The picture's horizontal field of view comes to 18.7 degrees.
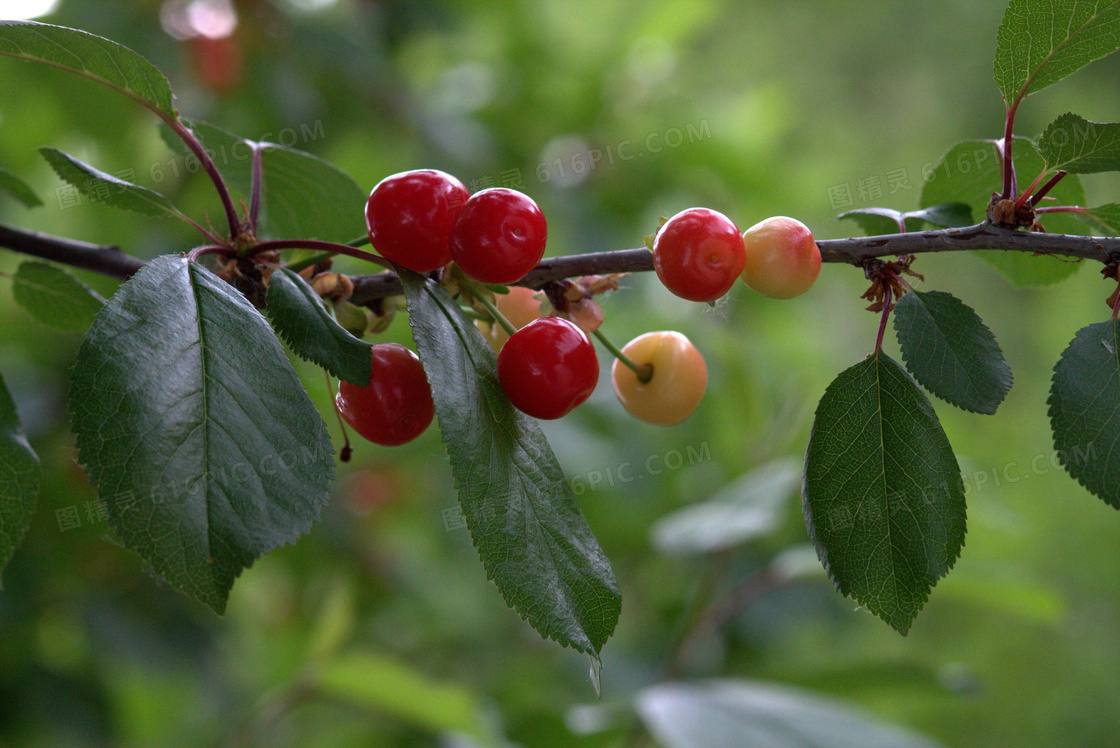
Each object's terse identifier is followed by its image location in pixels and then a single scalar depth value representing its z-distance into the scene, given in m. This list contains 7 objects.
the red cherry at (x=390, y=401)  0.57
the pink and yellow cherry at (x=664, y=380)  0.59
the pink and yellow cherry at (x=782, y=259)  0.56
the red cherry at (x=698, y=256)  0.56
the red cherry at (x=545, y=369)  0.56
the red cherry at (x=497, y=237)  0.56
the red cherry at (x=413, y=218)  0.56
